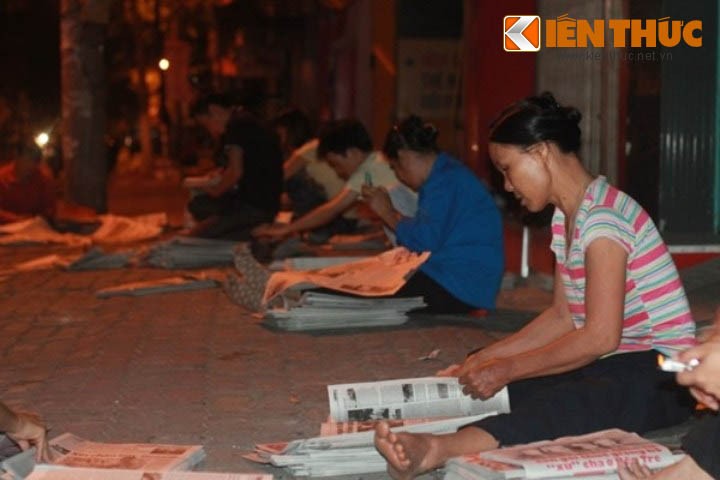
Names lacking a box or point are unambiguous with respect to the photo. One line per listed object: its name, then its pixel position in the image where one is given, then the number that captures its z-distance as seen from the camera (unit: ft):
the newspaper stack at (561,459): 12.06
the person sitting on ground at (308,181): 42.68
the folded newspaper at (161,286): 29.50
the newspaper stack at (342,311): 23.68
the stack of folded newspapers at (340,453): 13.82
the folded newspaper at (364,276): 23.63
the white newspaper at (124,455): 13.51
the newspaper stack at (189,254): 34.60
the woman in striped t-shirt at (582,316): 13.30
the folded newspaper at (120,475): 12.92
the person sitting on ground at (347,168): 29.17
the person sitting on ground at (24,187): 42.60
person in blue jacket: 23.45
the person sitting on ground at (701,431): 9.99
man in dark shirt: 36.22
